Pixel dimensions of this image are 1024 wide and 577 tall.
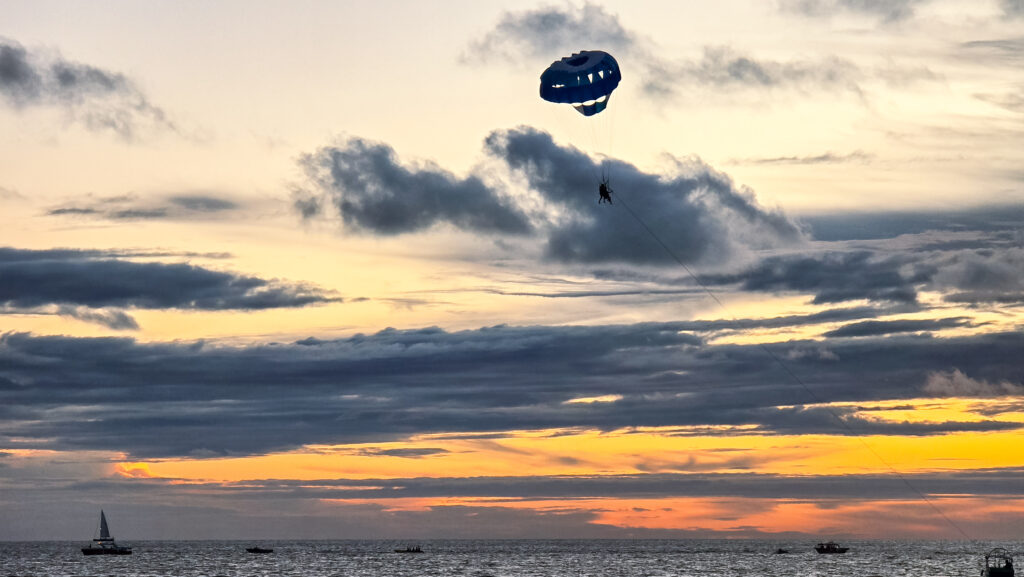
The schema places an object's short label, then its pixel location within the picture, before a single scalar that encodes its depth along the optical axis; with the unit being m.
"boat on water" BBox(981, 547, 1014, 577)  163.88
